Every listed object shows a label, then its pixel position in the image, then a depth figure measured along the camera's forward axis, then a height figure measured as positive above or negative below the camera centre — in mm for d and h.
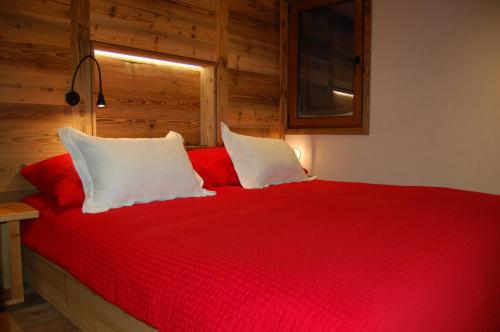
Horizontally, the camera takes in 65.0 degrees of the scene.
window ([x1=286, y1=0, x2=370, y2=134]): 3193 +630
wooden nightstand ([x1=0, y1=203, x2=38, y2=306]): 1771 -518
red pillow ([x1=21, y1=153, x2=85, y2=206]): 1779 -195
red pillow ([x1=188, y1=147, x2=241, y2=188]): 2459 -182
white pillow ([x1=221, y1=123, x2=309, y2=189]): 2502 -145
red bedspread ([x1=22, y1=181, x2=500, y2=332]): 800 -318
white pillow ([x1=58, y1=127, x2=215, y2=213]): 1776 -154
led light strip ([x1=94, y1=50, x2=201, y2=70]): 2529 +549
